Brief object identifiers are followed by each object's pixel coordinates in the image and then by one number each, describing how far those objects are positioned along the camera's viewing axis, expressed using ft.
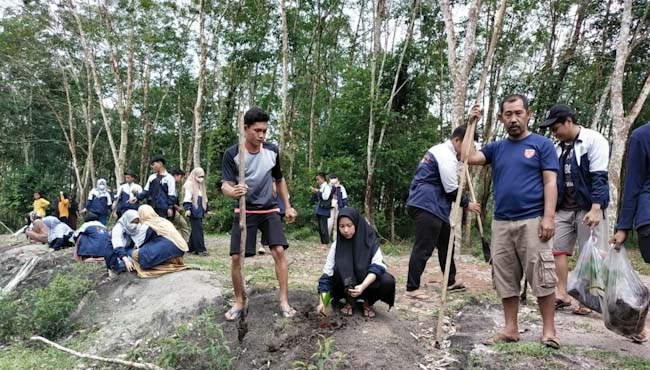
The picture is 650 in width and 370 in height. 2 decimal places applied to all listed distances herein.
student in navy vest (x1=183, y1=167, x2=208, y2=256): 25.03
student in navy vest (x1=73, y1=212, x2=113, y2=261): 22.44
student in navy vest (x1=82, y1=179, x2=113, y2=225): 32.76
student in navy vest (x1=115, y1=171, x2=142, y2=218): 28.22
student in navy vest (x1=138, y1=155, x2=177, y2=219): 24.79
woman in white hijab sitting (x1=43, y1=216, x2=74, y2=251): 28.32
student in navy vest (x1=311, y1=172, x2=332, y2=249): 32.34
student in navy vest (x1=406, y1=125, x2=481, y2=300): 14.46
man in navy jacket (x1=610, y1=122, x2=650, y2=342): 8.80
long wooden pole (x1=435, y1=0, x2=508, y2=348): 10.91
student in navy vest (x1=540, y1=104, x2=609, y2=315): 12.15
